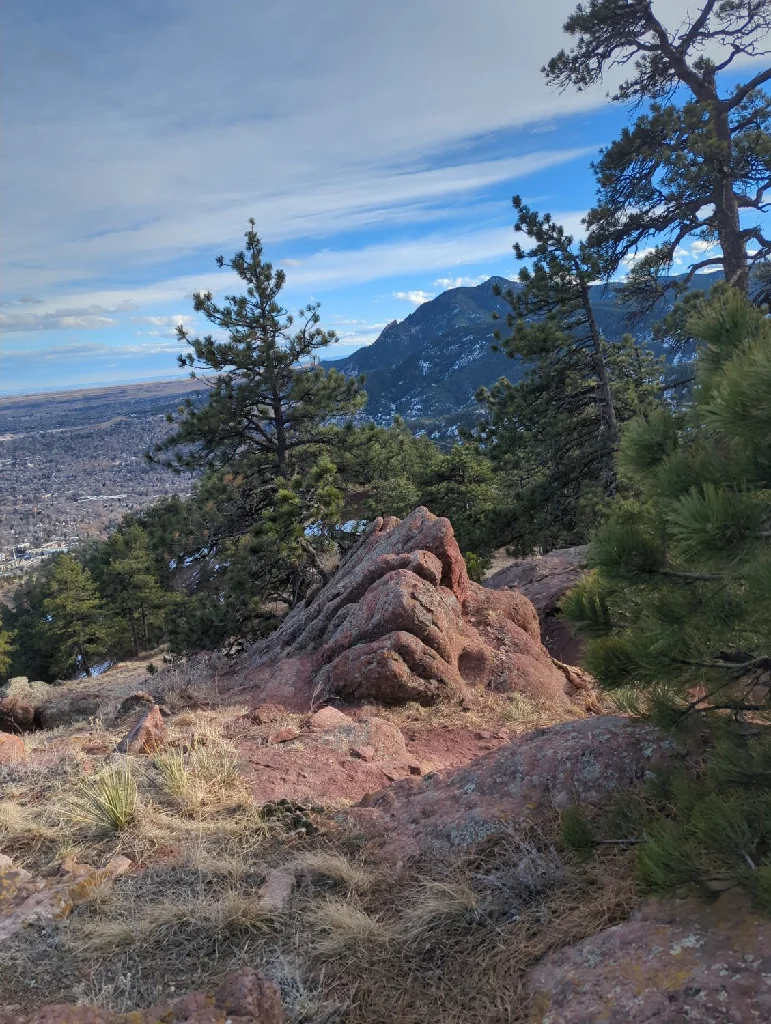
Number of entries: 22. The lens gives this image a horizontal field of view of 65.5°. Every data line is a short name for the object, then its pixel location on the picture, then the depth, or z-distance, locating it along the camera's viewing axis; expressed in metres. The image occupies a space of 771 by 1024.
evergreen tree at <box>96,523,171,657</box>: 35.94
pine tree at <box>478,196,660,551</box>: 13.85
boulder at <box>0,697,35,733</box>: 10.97
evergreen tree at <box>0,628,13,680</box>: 32.99
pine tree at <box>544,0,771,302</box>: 10.92
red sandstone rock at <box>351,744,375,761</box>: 6.29
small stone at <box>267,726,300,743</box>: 6.57
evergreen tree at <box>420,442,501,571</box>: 21.56
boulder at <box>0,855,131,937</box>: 3.54
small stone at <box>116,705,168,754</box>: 6.13
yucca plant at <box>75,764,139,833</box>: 4.51
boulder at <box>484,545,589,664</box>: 11.68
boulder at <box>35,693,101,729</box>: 10.89
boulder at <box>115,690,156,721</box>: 9.02
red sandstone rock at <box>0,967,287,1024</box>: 2.44
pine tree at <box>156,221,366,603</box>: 13.52
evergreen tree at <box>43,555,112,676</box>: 33.84
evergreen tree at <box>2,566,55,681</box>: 39.75
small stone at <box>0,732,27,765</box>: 6.37
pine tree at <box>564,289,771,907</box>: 2.34
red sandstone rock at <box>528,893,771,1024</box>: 2.14
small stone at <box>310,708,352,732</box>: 7.00
